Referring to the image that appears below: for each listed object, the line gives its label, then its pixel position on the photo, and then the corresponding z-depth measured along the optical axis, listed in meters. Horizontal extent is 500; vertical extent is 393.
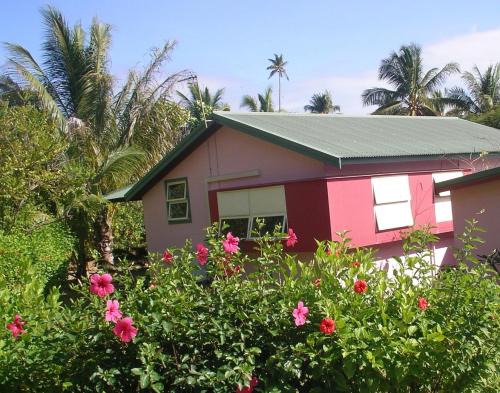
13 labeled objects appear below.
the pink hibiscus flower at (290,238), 4.49
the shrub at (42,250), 10.01
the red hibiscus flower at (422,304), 3.55
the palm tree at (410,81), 34.22
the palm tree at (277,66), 58.81
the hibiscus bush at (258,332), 3.19
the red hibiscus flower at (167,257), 3.95
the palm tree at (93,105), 17.16
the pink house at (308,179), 11.25
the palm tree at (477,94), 34.66
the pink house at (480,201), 9.84
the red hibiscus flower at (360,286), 3.59
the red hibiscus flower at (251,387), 3.06
